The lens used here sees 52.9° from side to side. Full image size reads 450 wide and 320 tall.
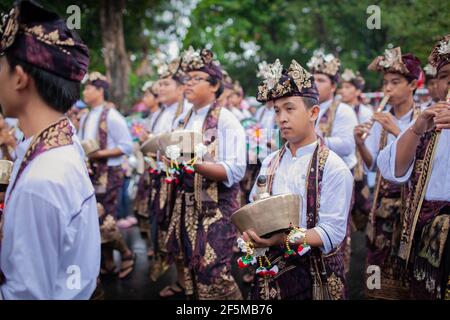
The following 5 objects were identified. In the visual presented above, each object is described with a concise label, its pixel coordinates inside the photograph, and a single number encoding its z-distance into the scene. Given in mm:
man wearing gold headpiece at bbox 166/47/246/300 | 4109
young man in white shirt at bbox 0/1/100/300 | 1665
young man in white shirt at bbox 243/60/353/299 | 2777
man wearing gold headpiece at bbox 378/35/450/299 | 2793
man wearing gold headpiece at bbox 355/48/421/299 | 4188
